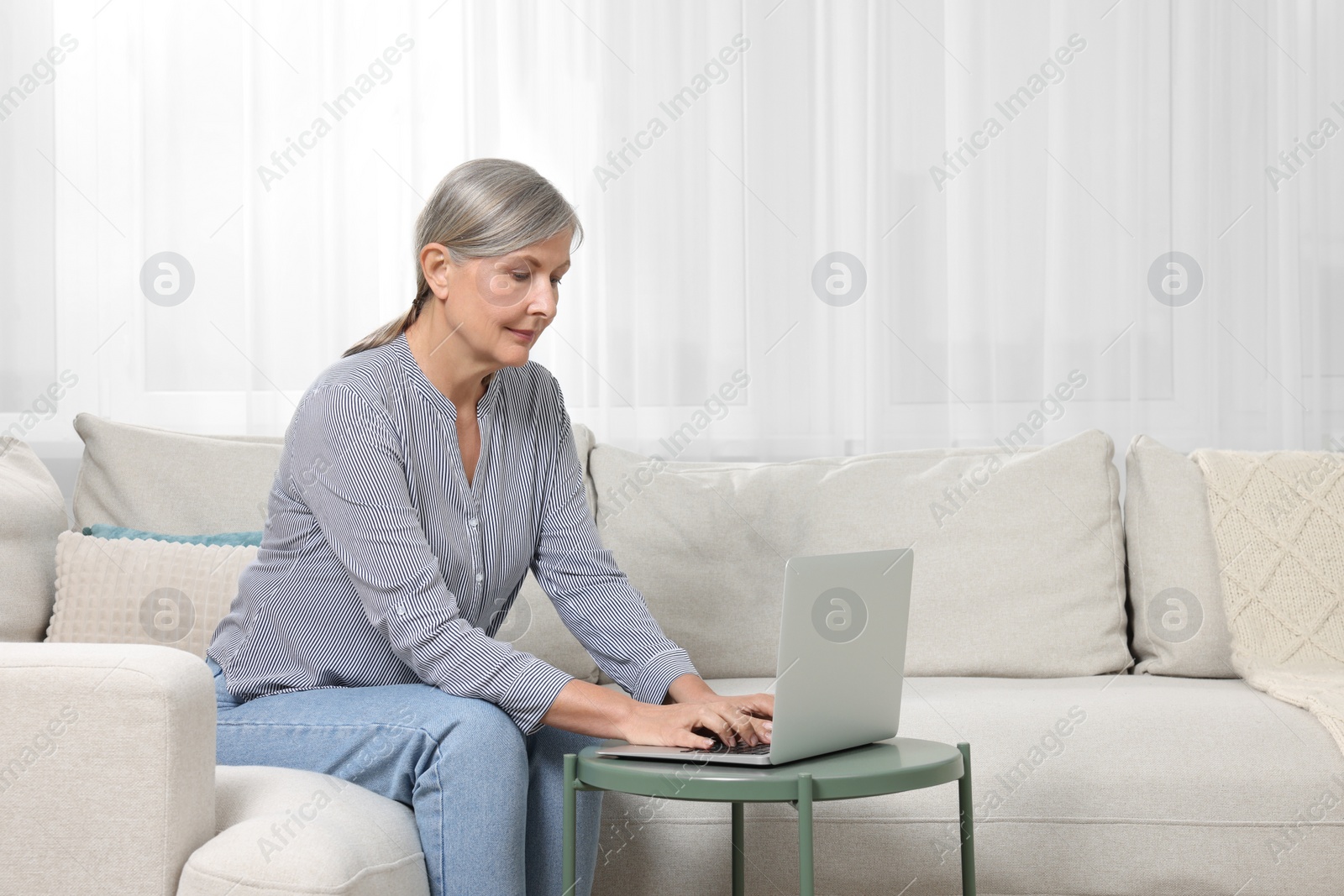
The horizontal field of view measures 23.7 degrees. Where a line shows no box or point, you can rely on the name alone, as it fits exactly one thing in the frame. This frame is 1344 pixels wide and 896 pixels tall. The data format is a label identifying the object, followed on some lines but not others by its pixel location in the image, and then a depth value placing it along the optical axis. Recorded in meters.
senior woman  3.36
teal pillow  4.06
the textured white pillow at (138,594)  3.93
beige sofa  3.23
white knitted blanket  4.08
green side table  3.19
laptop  3.24
